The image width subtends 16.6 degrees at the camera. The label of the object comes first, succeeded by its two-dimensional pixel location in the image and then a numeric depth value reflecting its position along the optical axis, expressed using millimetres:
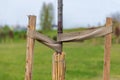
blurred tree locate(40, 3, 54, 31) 56906
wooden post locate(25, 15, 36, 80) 5148
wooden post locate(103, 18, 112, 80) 5051
